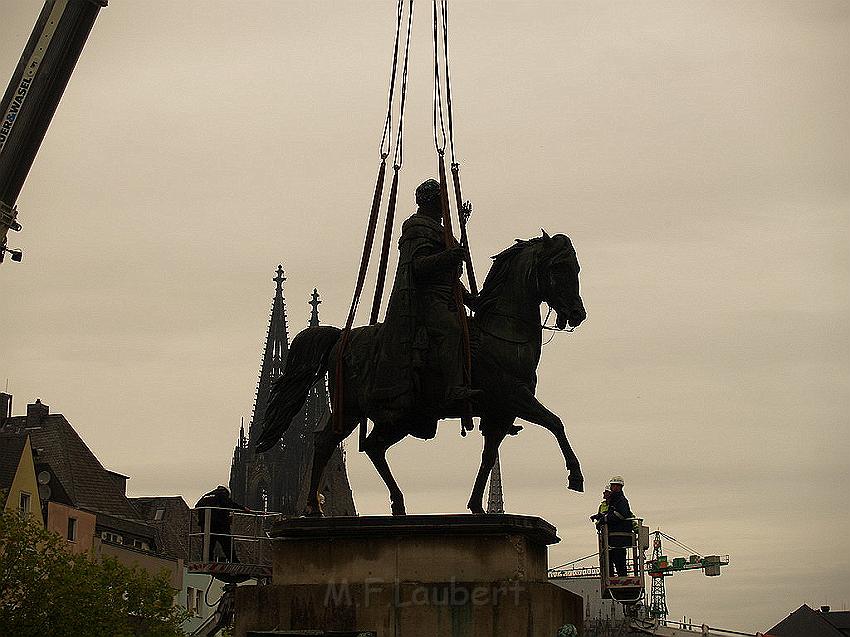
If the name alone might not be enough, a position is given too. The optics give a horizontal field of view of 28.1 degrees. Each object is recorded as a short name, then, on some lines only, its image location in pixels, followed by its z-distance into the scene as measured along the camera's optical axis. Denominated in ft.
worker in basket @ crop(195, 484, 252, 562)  69.15
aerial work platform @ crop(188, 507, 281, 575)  66.08
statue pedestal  54.80
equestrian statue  59.52
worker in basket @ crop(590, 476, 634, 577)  69.15
